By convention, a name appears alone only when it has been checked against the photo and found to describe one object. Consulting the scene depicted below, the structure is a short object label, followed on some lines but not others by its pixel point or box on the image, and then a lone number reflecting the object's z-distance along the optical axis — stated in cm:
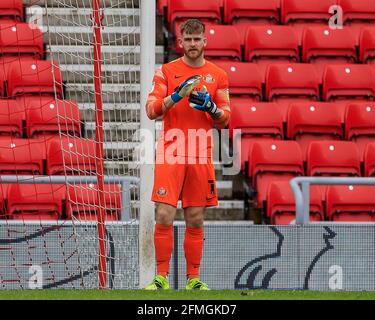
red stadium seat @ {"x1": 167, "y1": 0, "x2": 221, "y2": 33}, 1362
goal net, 1006
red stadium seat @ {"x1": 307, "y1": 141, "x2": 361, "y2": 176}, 1230
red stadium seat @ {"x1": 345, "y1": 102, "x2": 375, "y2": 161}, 1280
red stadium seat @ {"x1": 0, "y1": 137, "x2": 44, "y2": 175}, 1165
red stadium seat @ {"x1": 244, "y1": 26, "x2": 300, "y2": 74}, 1359
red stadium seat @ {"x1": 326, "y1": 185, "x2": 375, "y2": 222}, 1201
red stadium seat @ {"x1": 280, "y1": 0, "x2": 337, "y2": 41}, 1432
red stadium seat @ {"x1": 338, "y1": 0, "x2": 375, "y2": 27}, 1451
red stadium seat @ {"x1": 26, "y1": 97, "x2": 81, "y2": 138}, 1208
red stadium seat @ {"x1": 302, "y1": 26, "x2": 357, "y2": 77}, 1383
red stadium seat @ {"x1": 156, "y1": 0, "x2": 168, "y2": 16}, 1383
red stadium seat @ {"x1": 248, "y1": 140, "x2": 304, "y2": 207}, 1209
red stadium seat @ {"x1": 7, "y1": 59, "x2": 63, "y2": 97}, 1241
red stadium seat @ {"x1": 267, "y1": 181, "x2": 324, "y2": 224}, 1172
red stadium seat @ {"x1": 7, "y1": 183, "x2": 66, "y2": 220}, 1132
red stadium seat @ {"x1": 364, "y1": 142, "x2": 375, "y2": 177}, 1241
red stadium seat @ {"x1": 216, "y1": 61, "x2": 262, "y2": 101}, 1301
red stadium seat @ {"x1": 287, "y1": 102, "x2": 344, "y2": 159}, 1266
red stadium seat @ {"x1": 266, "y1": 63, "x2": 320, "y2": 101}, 1313
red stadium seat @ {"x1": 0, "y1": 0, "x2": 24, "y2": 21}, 1335
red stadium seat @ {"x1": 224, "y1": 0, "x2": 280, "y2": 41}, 1412
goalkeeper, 851
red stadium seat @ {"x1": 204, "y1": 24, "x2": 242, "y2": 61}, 1340
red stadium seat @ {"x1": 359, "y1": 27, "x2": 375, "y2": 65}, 1402
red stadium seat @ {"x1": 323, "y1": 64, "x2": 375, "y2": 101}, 1335
